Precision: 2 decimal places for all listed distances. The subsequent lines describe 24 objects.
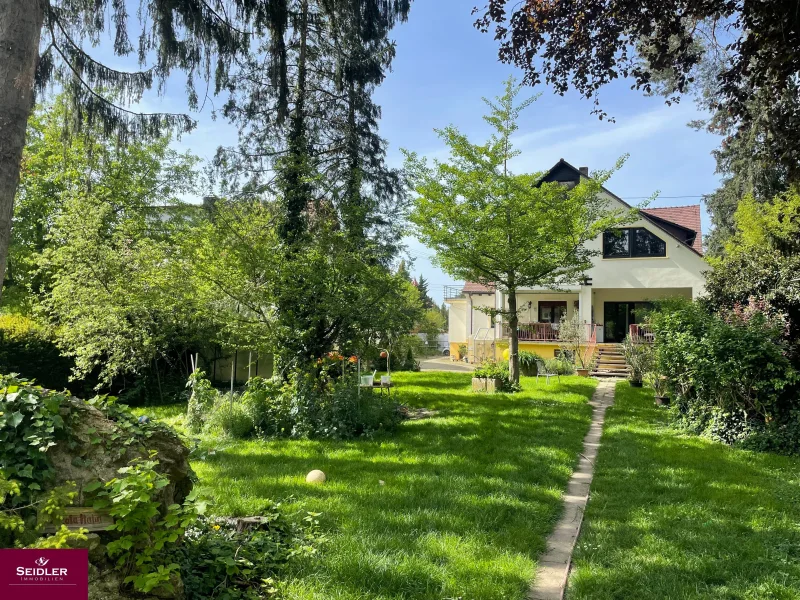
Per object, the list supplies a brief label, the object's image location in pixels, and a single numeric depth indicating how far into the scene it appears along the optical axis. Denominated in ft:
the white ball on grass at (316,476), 17.38
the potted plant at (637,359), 45.02
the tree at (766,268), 25.81
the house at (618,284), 70.95
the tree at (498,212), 39.78
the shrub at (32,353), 38.96
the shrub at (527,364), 58.08
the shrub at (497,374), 42.57
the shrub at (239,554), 9.39
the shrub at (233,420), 26.40
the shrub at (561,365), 56.54
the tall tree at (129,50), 16.55
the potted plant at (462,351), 91.45
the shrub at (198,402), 28.94
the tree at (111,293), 34.32
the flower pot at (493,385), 41.81
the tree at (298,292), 27.04
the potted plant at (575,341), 59.57
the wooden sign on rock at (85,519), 7.86
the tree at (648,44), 16.20
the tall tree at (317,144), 28.17
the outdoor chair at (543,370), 51.77
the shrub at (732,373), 23.40
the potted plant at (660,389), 37.24
